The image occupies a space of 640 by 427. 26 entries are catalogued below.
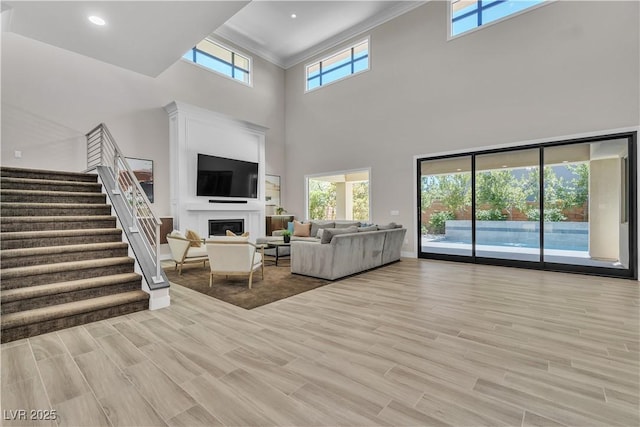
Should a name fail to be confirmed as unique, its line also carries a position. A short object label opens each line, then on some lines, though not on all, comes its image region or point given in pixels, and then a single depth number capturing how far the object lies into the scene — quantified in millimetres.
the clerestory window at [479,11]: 5973
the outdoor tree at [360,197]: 11000
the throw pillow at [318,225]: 7982
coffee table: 6180
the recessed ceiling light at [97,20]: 4348
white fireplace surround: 7148
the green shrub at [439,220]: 6901
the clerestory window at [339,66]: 8438
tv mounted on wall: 7529
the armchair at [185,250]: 5215
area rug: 3842
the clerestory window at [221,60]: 8032
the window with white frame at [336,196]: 9781
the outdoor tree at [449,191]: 6672
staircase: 2838
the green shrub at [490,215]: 6179
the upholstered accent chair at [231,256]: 4168
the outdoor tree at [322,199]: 9820
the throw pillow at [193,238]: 5532
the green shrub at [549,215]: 5543
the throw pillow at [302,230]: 7852
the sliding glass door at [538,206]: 5117
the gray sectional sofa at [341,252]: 4789
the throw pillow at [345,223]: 7775
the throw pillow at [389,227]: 6276
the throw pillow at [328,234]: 4816
